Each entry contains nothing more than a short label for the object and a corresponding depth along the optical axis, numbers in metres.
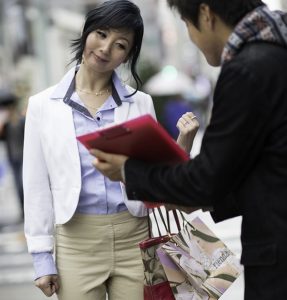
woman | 6.57
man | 4.47
